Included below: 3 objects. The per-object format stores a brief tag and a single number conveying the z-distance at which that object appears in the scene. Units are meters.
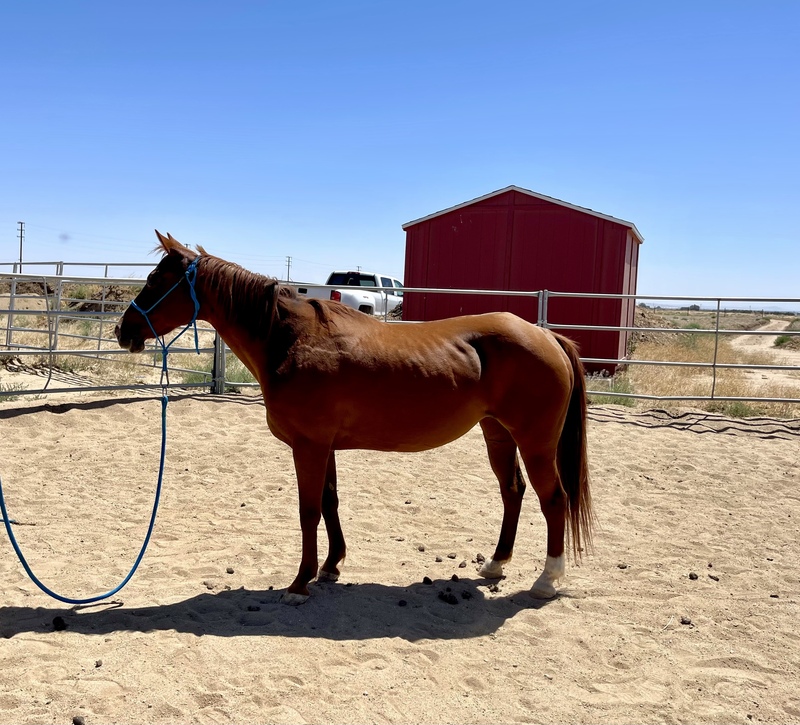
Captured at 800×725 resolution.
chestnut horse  3.46
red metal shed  13.12
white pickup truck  15.97
